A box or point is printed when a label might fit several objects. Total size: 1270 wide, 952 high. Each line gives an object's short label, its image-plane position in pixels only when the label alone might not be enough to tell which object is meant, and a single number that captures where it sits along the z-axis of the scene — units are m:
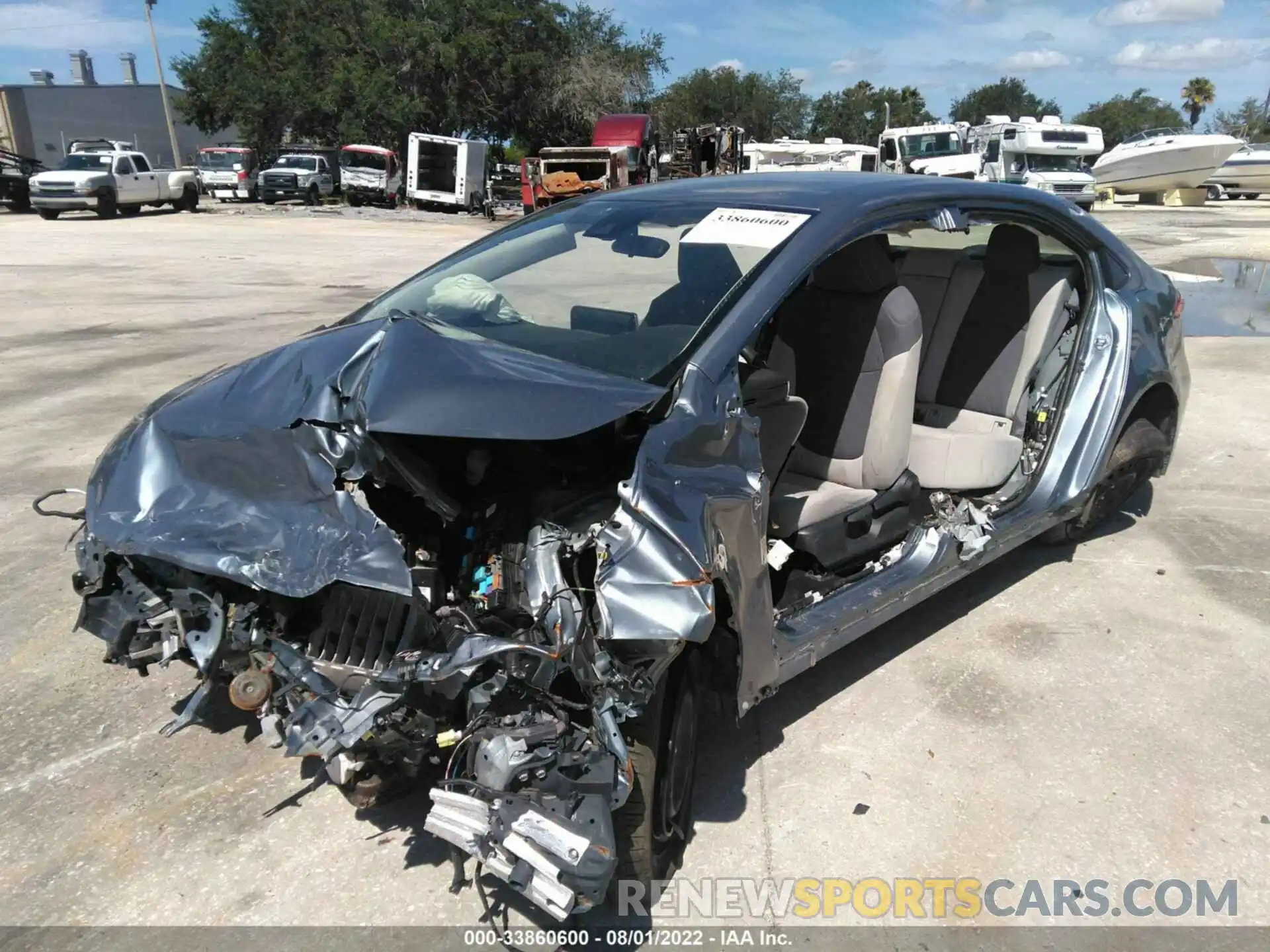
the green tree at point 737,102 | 59.03
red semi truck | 23.58
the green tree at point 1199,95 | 76.62
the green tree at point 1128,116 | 75.44
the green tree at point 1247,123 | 67.44
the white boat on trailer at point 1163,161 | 28.27
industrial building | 55.78
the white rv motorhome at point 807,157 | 27.08
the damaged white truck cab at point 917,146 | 29.06
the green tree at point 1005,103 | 91.69
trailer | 28.50
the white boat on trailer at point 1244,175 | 32.56
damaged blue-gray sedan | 1.97
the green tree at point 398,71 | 36.56
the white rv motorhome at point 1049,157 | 25.73
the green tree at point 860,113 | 70.81
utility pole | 41.84
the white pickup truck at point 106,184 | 23.23
